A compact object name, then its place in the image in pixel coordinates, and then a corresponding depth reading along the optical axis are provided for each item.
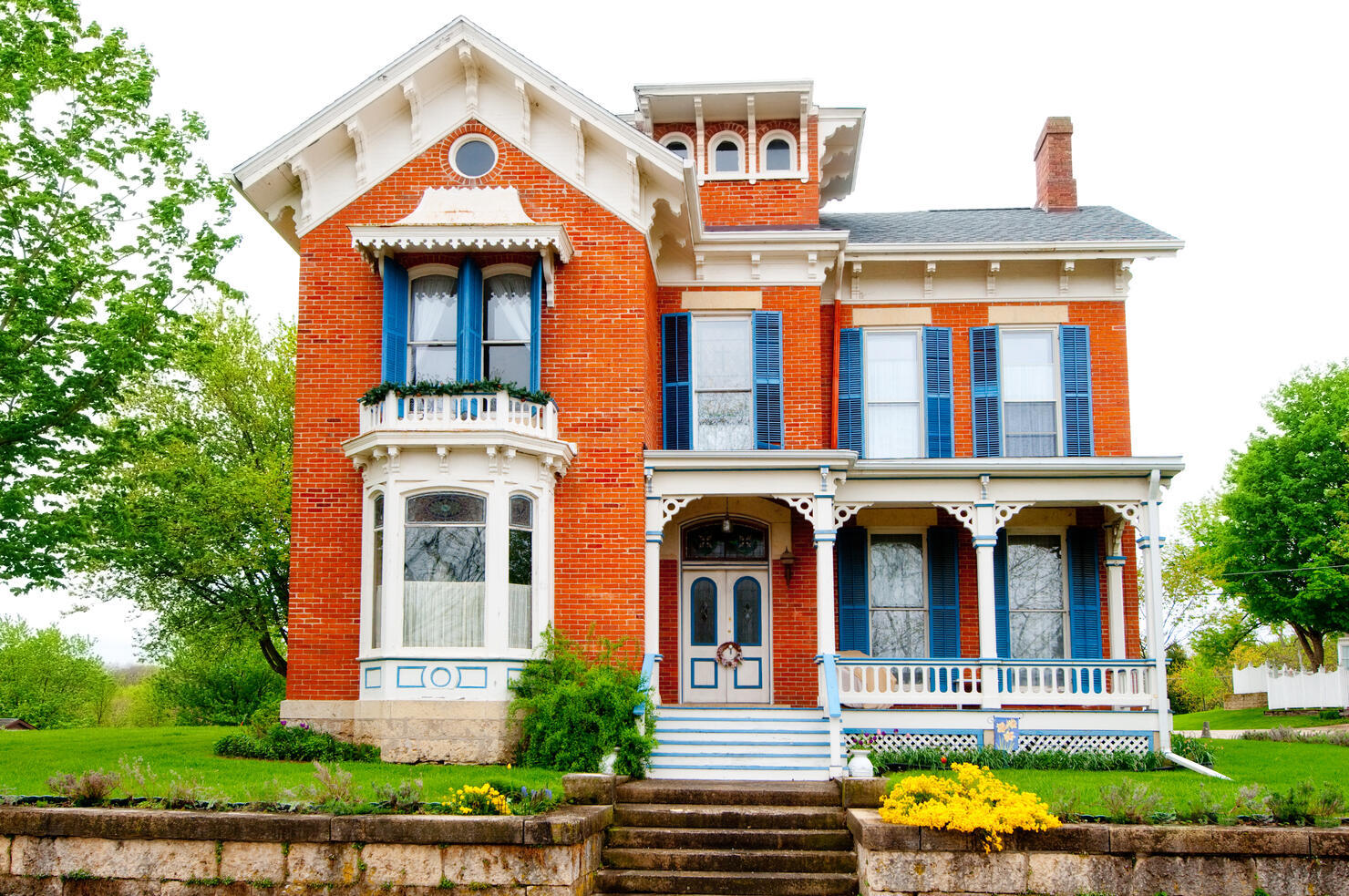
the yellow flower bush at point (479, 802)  10.15
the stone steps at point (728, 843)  10.60
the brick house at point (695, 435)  15.47
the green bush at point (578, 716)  14.12
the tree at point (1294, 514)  34.59
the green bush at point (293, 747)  14.88
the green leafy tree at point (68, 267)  15.10
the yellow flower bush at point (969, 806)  9.66
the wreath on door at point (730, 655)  17.91
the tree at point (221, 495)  26.91
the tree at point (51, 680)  39.44
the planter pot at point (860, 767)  12.78
